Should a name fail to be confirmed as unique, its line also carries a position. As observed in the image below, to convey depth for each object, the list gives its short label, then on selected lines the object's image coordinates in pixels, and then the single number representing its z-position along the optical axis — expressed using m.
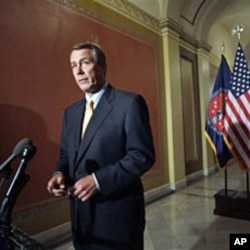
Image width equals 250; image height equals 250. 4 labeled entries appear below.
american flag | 4.00
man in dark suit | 1.27
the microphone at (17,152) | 0.86
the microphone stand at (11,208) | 0.81
